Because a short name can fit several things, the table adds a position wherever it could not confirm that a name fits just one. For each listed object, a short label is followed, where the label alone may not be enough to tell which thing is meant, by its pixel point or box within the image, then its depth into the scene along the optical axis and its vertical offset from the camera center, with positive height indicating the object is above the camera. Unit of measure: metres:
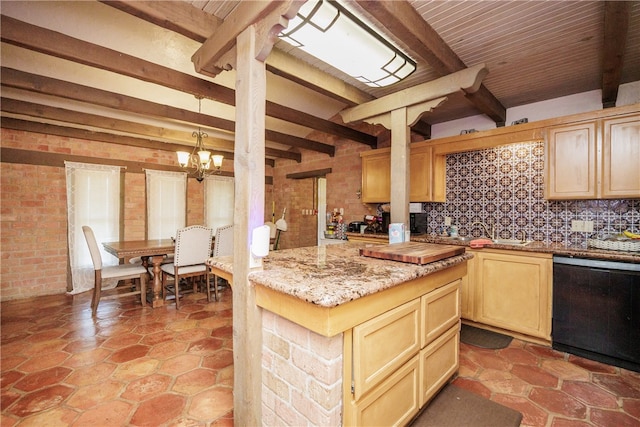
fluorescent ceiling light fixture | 1.66 +1.13
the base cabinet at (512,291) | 2.59 -0.78
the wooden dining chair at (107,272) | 3.36 -0.76
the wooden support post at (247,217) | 1.44 -0.03
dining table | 3.42 -0.51
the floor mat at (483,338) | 2.67 -1.25
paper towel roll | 1.41 -0.15
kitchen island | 1.15 -0.59
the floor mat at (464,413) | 1.65 -1.24
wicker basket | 2.33 -0.27
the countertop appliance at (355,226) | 4.43 -0.22
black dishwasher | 2.20 -0.81
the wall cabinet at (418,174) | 3.71 +0.53
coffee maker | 4.11 -0.11
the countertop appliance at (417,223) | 3.83 -0.14
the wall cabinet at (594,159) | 2.45 +0.50
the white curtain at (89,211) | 4.28 +0.01
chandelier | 3.50 +0.70
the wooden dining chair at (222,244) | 3.93 -0.46
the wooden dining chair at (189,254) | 3.60 -0.56
